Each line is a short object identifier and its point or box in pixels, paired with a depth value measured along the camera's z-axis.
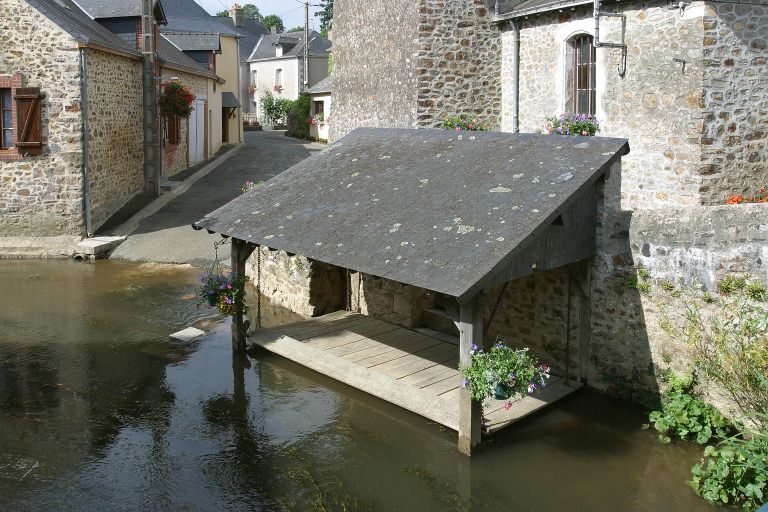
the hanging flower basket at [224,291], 9.05
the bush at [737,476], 5.74
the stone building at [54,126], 14.33
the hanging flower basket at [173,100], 18.55
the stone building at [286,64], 41.81
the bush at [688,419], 6.78
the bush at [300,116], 33.68
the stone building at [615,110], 7.26
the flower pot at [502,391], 6.18
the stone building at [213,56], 24.56
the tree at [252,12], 86.66
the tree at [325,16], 47.43
